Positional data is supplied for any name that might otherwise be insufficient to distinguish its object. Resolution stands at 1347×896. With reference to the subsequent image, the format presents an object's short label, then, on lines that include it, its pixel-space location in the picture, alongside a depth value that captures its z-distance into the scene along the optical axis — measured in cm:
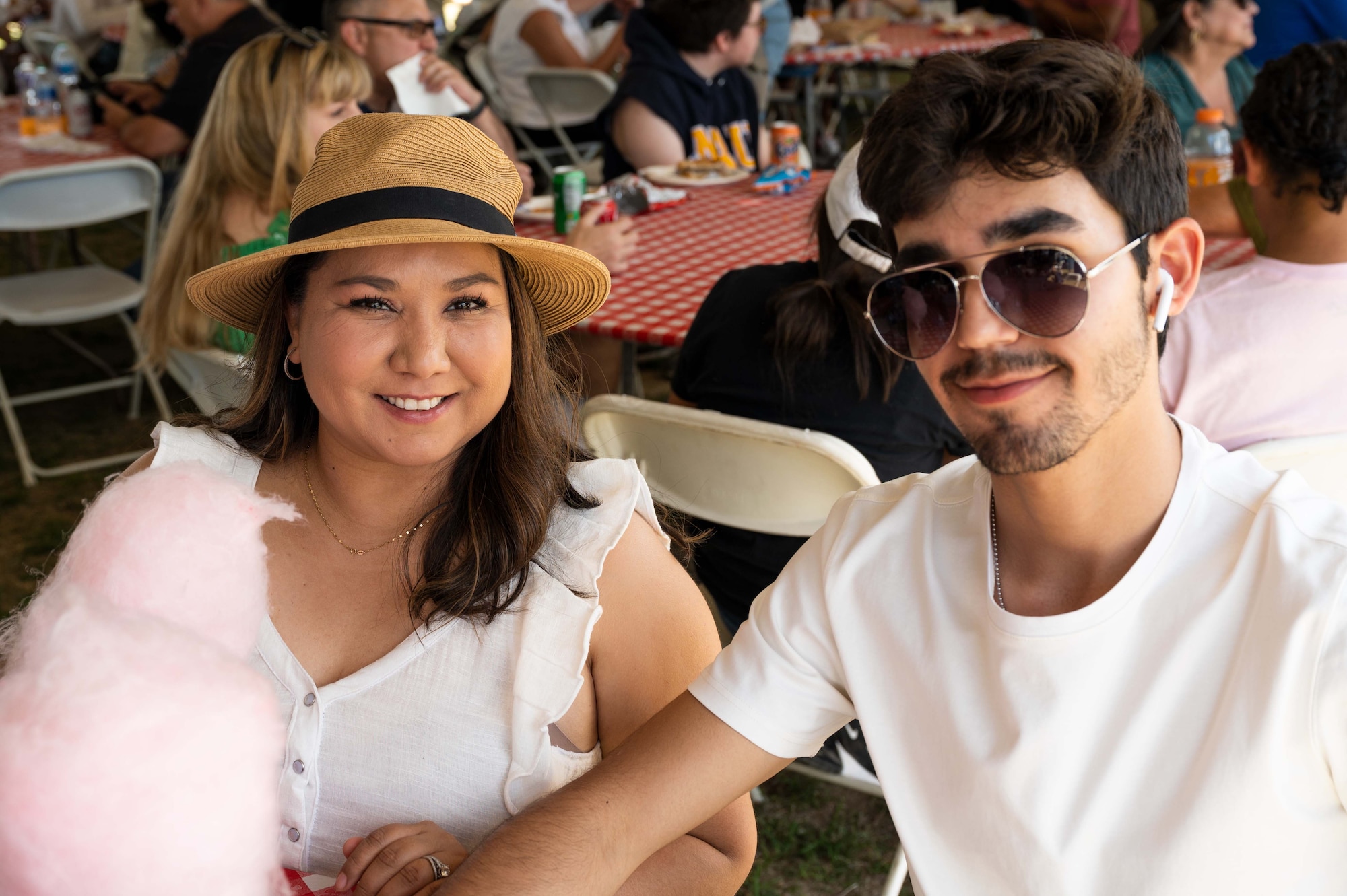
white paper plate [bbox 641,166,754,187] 485
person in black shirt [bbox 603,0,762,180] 526
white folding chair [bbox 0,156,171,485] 458
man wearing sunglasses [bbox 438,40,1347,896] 119
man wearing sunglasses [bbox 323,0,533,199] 503
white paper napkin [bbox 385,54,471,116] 499
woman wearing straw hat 170
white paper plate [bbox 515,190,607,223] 424
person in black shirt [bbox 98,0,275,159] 554
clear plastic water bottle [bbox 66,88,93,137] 588
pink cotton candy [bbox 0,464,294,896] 99
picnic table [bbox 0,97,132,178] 526
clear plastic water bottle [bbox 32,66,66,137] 581
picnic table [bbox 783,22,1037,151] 773
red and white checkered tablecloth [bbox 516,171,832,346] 325
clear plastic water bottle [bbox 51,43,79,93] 614
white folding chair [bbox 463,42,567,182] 745
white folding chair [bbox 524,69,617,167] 666
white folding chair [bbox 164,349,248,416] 227
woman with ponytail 246
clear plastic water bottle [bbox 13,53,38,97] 573
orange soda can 483
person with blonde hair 339
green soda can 397
